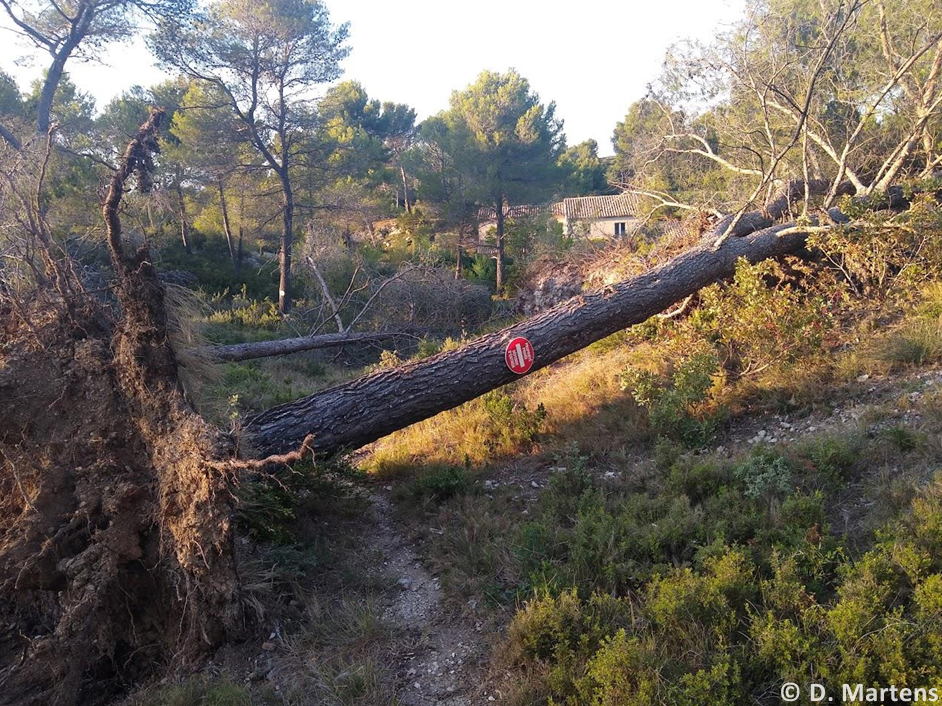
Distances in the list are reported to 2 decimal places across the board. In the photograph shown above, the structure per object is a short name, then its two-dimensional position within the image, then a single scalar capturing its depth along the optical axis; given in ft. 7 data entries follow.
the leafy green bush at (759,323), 18.06
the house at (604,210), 84.78
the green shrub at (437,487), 15.67
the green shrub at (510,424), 18.84
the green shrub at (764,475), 12.05
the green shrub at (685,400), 16.31
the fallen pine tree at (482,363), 15.69
